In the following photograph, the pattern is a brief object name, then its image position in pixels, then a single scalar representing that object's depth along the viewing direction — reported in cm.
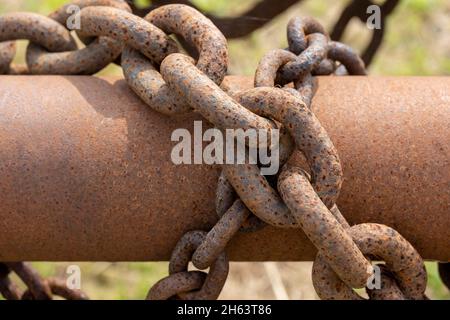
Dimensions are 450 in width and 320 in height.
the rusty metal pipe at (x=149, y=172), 71
